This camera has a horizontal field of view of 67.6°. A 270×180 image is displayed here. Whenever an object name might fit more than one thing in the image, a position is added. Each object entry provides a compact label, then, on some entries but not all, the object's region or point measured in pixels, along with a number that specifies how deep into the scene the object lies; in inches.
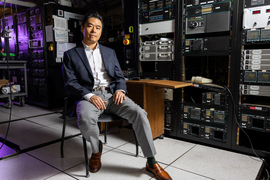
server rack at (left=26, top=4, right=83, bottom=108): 155.4
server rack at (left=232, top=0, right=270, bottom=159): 71.6
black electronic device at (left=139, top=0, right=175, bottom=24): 91.5
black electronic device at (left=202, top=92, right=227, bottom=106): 82.0
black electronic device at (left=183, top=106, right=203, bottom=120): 88.1
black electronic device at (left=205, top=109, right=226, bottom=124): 82.3
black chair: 63.2
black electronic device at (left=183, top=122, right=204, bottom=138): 88.2
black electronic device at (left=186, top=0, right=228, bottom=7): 80.4
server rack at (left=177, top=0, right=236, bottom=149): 79.1
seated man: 62.1
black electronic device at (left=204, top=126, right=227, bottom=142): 82.7
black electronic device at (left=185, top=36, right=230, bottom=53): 79.1
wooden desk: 86.7
